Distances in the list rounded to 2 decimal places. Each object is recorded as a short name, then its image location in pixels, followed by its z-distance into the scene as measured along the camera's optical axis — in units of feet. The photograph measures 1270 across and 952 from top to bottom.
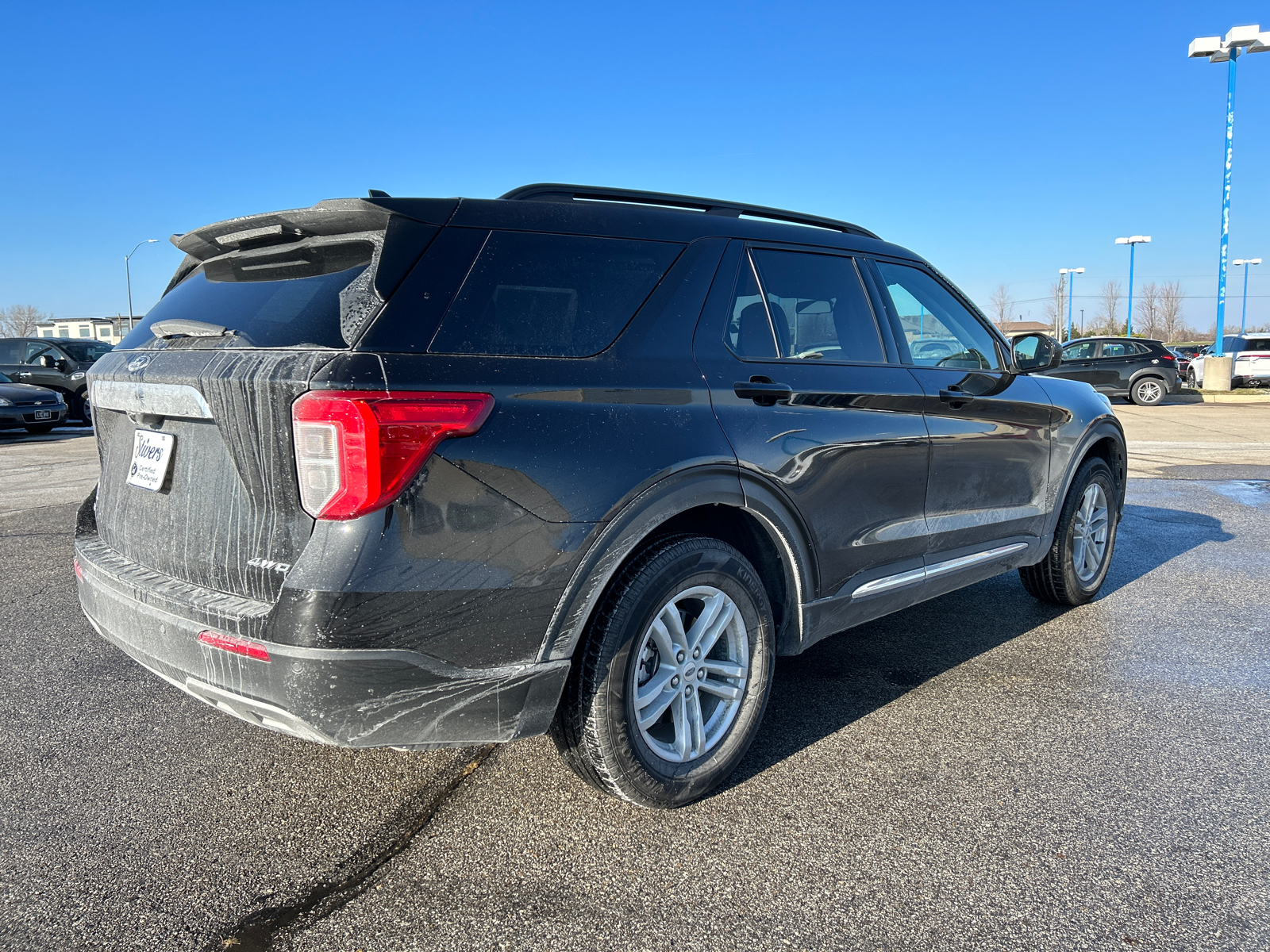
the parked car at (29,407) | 50.80
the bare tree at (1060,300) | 237.86
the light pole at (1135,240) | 161.38
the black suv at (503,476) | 7.14
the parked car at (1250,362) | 82.17
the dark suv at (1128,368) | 74.18
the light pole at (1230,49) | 77.46
